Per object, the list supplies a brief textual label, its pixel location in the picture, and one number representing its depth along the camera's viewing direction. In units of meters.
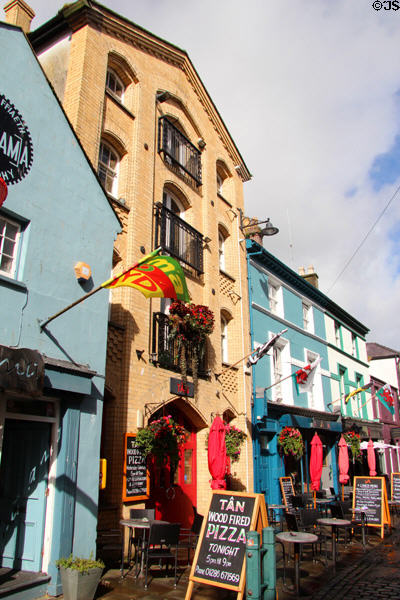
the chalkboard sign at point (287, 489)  15.30
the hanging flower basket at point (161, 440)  9.70
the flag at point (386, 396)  23.33
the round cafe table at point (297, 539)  7.26
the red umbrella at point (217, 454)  10.55
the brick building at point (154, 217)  10.37
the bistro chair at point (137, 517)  8.46
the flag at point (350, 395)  21.22
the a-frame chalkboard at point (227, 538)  6.35
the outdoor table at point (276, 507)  13.30
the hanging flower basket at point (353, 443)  21.56
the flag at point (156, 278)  7.10
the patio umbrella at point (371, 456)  20.53
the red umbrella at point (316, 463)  15.13
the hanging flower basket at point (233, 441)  12.76
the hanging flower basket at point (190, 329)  11.76
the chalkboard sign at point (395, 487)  17.06
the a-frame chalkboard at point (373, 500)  12.73
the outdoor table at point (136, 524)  7.81
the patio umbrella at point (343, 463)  17.27
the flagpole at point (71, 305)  6.98
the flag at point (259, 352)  14.23
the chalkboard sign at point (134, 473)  9.27
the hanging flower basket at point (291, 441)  15.88
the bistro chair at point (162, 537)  7.46
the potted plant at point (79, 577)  6.26
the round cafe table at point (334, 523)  9.32
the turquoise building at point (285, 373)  15.76
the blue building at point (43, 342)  6.65
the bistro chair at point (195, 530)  8.40
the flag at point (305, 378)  17.14
